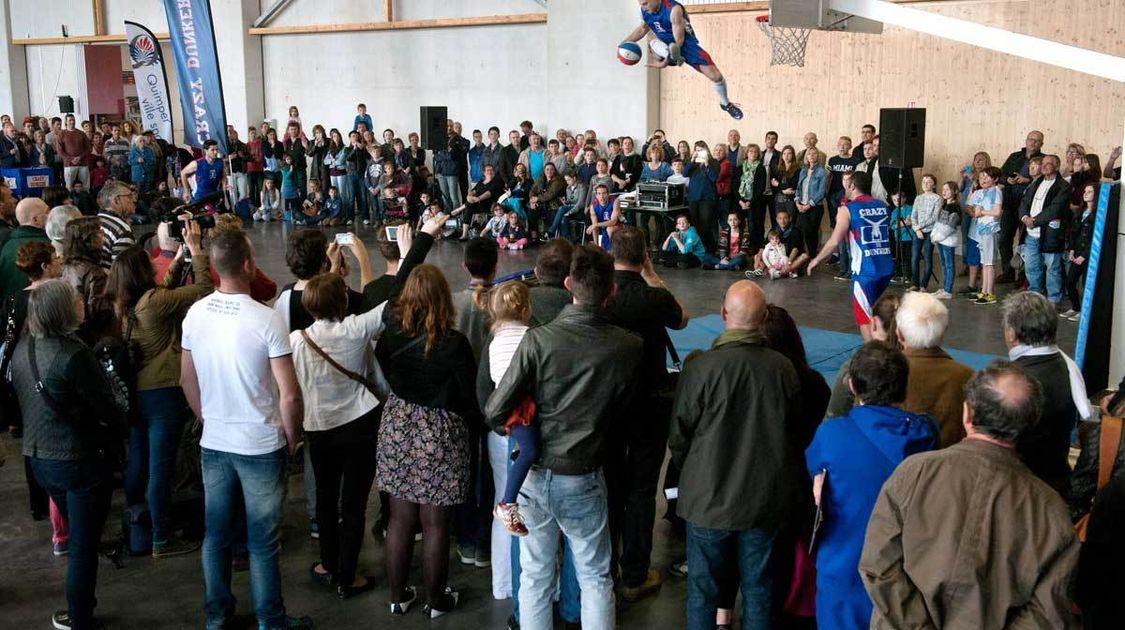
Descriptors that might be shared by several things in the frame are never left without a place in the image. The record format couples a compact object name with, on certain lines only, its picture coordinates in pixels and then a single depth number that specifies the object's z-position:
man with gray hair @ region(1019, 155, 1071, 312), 9.99
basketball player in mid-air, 10.10
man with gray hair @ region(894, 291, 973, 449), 3.44
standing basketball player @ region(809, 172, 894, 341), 7.43
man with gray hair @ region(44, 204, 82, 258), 6.05
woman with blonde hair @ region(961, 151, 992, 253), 11.77
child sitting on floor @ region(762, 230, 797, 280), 12.05
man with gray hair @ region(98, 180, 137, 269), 6.11
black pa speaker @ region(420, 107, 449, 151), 15.89
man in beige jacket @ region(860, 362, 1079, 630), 2.46
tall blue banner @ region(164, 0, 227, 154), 14.07
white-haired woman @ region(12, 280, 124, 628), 3.74
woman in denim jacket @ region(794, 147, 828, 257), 12.68
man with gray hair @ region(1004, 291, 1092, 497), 3.49
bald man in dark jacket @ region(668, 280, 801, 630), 3.34
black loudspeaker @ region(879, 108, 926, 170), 10.91
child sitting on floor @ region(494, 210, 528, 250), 14.45
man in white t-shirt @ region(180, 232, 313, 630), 3.68
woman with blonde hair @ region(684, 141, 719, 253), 13.45
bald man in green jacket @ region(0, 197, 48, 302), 5.88
